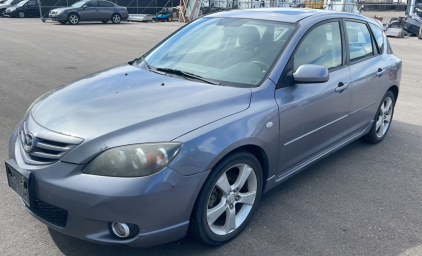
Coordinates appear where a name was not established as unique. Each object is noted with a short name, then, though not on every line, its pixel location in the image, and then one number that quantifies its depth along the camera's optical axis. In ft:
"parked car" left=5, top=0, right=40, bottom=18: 105.29
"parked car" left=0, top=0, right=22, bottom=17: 108.51
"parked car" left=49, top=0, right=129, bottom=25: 82.32
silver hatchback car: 8.12
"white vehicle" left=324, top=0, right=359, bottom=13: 85.88
